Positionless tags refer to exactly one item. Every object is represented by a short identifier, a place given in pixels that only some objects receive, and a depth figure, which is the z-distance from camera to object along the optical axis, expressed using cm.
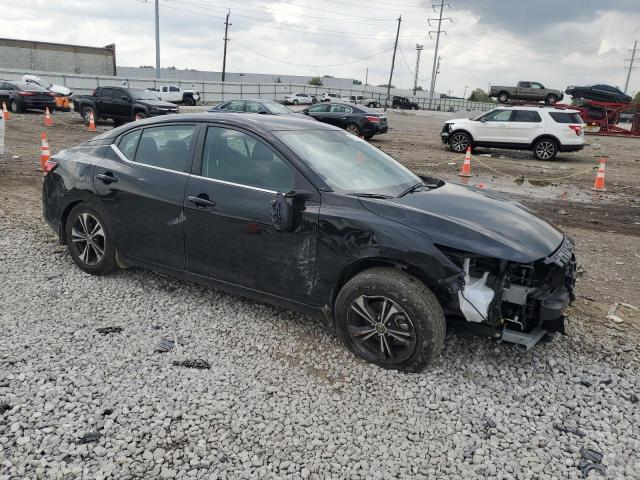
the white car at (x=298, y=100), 5306
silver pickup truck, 3597
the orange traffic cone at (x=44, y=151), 1035
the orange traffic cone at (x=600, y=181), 1214
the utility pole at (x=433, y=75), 7080
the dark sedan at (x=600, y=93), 2934
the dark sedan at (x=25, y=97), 2384
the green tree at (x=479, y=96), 9956
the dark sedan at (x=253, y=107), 1856
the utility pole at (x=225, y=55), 6419
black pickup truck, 1978
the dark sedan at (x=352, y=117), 2083
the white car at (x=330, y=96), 5367
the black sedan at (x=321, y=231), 338
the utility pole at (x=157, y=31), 4691
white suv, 1702
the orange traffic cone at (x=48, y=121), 2042
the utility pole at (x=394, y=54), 6126
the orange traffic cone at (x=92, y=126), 1975
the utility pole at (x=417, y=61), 8905
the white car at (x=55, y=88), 2967
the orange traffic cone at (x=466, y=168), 1347
